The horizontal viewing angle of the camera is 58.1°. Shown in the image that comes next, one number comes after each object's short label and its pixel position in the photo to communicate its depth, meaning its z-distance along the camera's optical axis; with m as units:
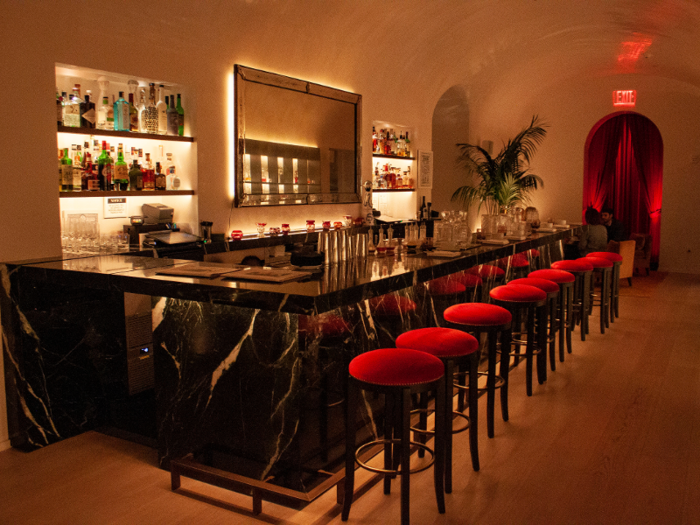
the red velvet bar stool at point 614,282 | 6.32
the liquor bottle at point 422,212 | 8.09
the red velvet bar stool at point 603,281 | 5.93
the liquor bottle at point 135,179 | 4.46
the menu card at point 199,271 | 2.85
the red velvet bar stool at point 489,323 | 3.39
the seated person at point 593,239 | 8.07
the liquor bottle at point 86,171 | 4.15
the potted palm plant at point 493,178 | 9.82
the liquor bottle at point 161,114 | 4.71
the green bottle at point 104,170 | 4.25
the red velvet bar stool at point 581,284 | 5.51
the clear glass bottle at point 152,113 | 4.54
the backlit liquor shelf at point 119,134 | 3.98
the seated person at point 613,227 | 8.99
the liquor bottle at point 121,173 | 4.34
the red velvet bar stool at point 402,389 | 2.43
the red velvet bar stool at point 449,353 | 2.81
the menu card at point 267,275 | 2.72
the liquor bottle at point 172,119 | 4.80
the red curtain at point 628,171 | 10.93
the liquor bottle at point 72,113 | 4.00
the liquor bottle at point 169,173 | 4.91
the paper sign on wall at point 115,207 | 4.45
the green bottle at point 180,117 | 4.89
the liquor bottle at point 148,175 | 4.59
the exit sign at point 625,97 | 10.75
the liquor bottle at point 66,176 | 3.99
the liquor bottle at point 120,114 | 4.35
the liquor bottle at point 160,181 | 4.69
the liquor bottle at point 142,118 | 4.52
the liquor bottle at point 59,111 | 3.95
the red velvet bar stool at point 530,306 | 3.96
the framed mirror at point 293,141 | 5.40
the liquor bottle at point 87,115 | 4.11
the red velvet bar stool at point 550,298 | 4.34
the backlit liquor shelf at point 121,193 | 4.01
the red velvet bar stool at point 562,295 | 4.89
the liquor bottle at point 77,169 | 4.05
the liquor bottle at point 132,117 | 4.43
